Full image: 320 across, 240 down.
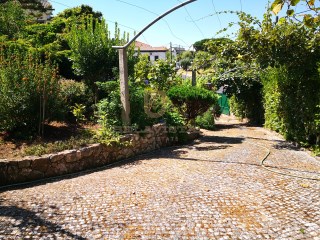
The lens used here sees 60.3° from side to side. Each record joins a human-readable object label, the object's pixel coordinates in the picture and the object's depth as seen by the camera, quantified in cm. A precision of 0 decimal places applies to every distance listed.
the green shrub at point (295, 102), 867
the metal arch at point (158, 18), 701
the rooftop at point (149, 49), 6291
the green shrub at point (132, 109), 830
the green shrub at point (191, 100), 1122
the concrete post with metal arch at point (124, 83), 798
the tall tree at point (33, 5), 2378
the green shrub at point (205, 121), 1413
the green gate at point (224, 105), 2389
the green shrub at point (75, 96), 960
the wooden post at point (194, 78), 1343
